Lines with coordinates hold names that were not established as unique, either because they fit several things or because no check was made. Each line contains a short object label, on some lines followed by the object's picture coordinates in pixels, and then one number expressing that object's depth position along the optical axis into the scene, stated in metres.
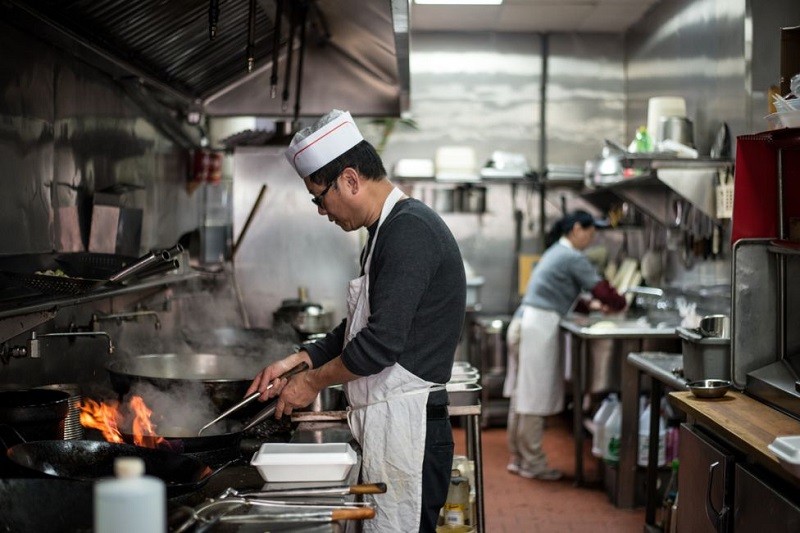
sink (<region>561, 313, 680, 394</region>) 5.29
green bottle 5.57
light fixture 6.57
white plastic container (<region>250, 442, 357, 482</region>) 2.04
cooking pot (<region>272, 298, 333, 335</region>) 4.95
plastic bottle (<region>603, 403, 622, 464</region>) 5.24
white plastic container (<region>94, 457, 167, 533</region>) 1.14
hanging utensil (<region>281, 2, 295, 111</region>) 4.44
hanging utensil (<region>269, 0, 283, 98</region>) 3.86
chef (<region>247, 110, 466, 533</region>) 2.45
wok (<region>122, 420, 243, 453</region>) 2.28
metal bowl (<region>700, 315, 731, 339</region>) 3.65
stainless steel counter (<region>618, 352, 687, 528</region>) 4.31
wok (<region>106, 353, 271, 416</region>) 2.67
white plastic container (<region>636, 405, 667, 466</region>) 4.98
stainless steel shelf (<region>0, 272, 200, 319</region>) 2.27
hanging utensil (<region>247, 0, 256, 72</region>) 3.34
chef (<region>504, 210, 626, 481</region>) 5.77
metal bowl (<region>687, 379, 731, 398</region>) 3.25
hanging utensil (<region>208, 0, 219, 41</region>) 3.12
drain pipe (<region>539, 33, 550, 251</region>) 7.81
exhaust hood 3.30
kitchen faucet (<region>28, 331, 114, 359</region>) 2.56
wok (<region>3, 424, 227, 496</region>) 2.00
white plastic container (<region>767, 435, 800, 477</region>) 2.22
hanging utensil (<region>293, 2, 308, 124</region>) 4.45
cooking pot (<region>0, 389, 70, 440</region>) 2.14
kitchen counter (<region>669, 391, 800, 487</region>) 2.53
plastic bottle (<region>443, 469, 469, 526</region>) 3.34
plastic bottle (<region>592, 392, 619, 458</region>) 5.38
